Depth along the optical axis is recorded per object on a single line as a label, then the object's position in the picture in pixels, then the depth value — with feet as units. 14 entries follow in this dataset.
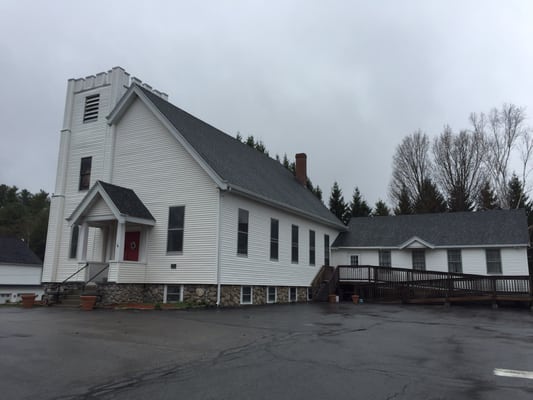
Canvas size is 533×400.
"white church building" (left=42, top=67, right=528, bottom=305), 59.06
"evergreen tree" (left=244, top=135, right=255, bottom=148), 158.63
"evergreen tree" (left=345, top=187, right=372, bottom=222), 156.70
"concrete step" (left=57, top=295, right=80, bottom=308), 57.50
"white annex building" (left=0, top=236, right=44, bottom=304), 136.98
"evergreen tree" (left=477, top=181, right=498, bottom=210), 143.58
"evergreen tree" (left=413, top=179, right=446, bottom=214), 148.05
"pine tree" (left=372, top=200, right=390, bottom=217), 160.49
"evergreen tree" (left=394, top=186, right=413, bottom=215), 151.94
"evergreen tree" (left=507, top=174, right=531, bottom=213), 142.10
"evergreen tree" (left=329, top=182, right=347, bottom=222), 156.04
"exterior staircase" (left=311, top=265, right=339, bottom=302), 83.15
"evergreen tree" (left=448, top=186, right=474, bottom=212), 145.69
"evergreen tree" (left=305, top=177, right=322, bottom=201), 156.89
